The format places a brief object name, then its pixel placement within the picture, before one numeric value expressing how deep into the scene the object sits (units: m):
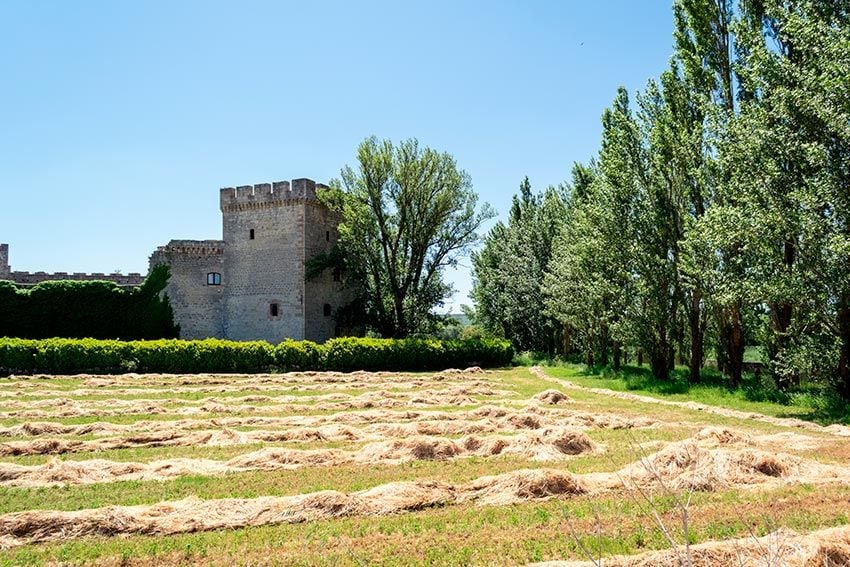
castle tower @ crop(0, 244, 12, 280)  31.07
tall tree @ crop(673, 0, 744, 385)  14.82
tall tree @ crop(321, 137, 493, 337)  31.44
